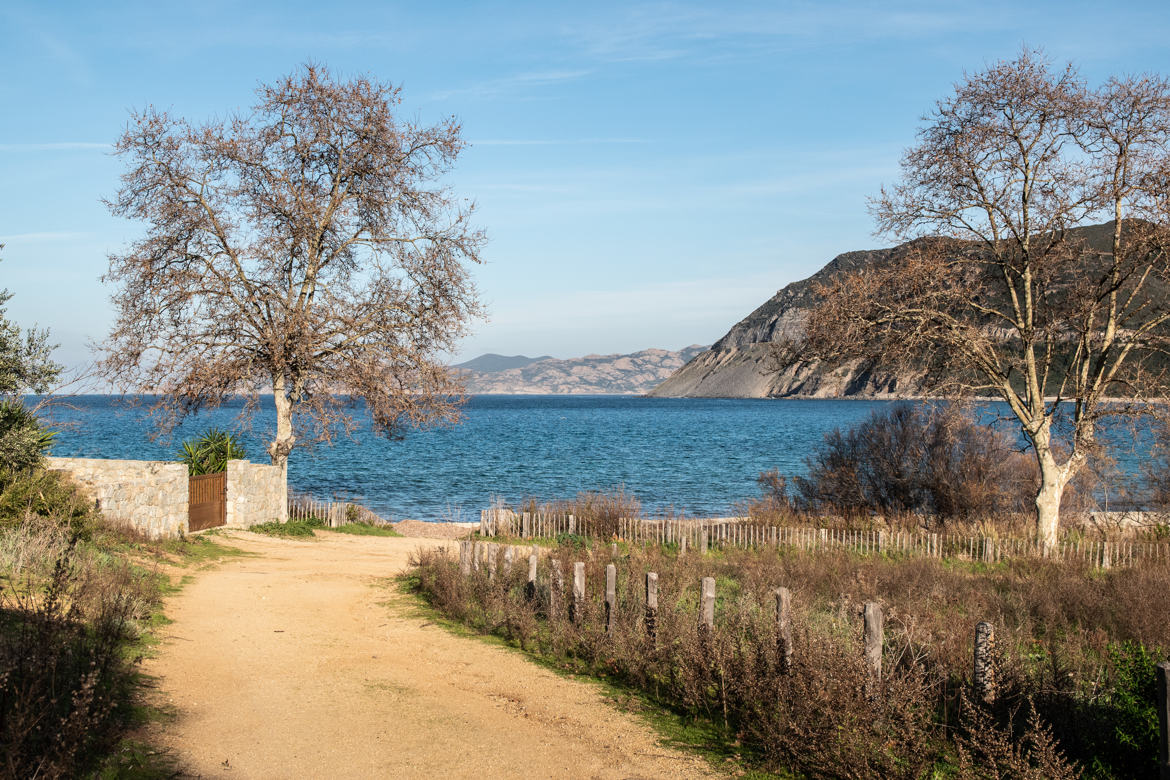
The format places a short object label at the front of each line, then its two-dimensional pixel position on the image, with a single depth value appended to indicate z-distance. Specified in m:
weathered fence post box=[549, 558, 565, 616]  11.15
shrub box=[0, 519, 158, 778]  5.26
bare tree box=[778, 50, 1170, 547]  18.25
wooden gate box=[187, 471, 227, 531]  21.47
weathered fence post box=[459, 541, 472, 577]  13.42
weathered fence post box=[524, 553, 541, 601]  12.27
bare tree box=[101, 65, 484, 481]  22.81
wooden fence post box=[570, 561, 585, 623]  10.80
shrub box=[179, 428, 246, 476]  23.67
